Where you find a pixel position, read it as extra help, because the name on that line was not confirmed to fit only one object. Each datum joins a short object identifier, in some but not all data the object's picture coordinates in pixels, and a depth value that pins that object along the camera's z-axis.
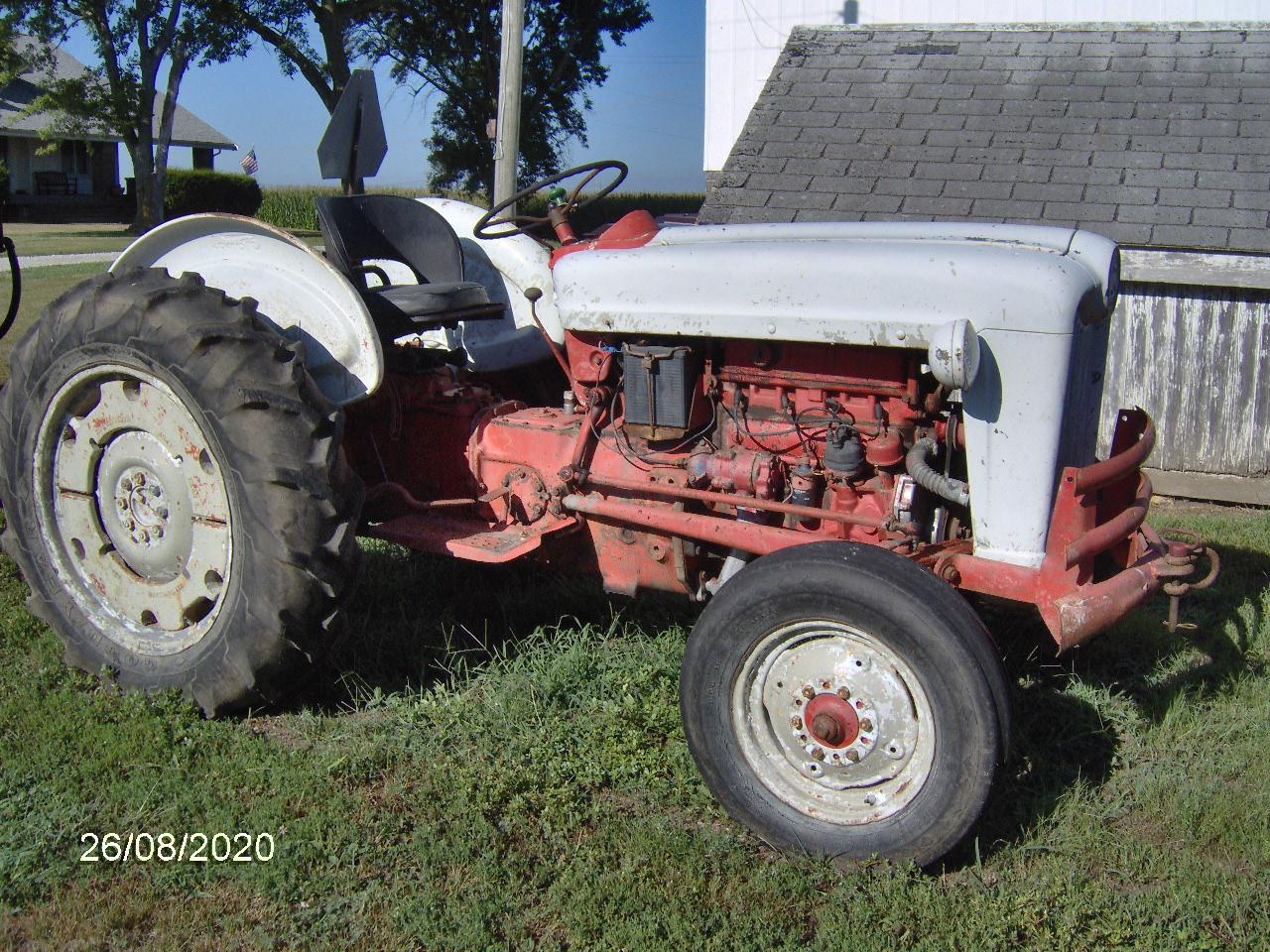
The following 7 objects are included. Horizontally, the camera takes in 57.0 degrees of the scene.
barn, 6.50
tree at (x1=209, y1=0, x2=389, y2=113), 26.44
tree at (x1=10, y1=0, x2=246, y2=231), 26.42
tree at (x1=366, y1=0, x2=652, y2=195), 29.84
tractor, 2.93
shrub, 35.50
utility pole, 9.85
